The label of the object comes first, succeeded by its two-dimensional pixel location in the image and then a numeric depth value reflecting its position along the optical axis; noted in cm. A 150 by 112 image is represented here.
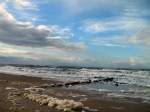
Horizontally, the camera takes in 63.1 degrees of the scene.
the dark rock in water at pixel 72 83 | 1336
